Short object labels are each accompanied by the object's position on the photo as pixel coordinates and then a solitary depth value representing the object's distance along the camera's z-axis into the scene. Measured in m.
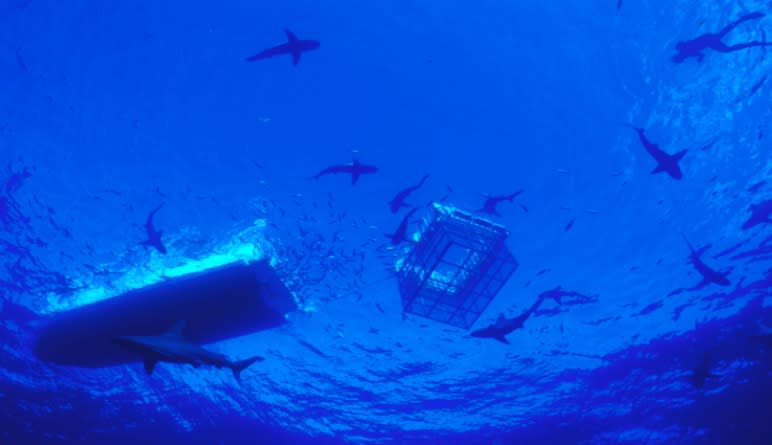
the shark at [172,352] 4.63
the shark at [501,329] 8.29
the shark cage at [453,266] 11.84
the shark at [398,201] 9.50
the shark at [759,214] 12.97
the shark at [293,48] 7.85
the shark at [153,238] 11.07
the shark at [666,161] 7.53
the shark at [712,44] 9.16
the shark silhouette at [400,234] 9.01
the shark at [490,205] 10.27
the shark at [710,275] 9.86
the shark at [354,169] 9.33
